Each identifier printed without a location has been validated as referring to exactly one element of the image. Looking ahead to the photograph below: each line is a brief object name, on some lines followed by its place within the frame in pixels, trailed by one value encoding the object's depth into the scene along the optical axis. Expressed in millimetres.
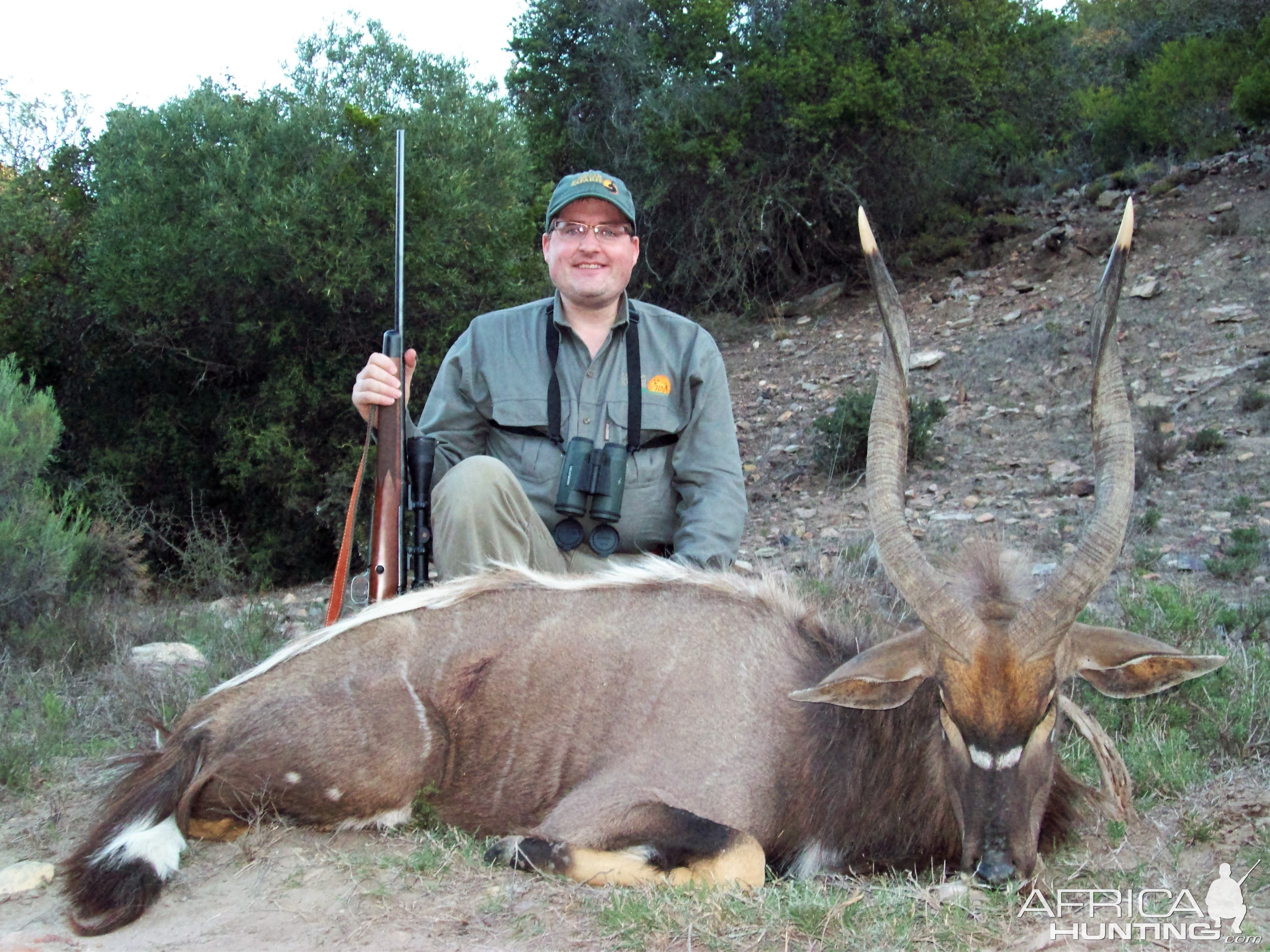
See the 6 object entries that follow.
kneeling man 4984
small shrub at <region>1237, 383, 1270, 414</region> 9008
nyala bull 3145
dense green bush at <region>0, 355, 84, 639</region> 6203
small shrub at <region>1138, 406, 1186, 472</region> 8336
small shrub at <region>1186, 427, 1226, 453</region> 8492
